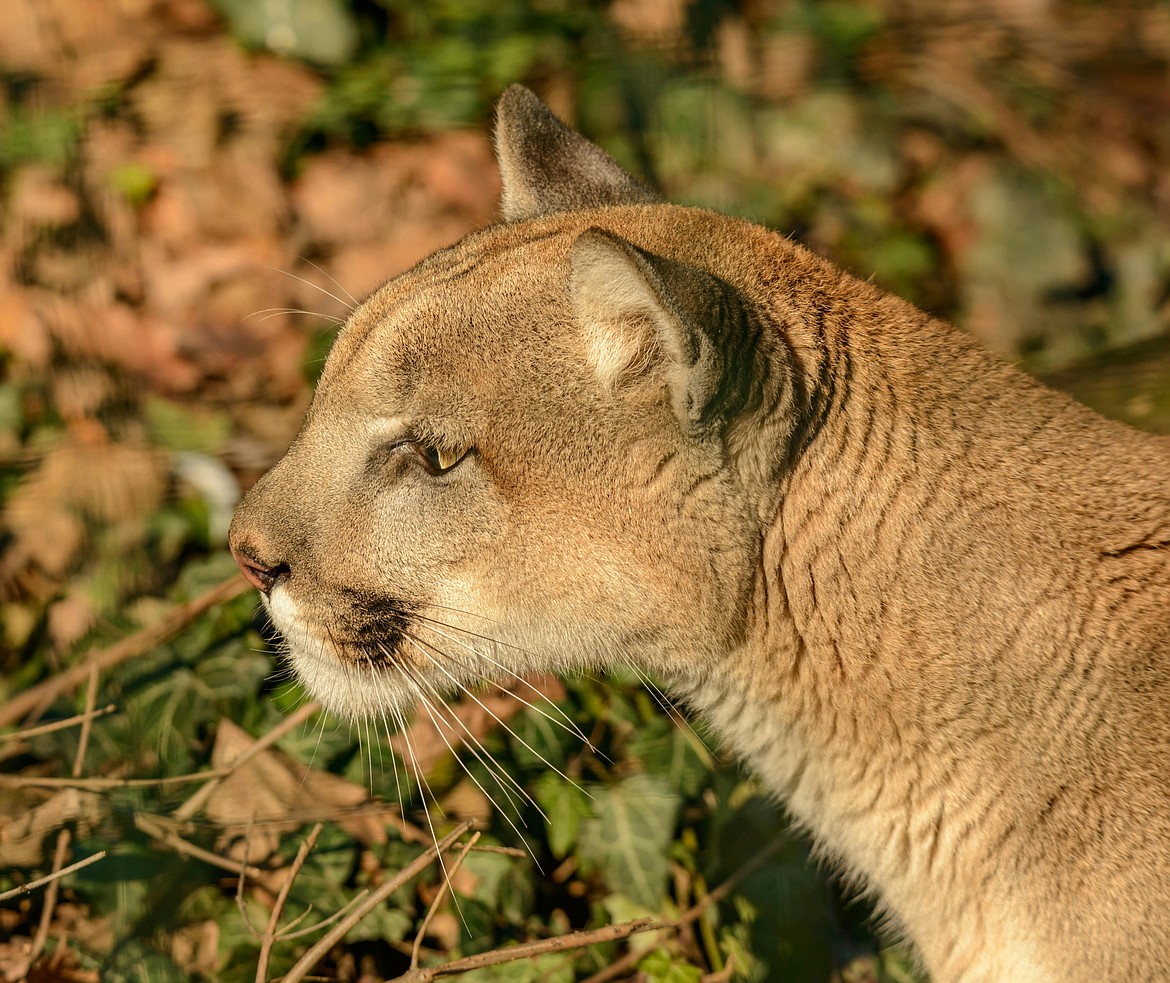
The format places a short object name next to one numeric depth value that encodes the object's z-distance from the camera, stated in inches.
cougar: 229.6
